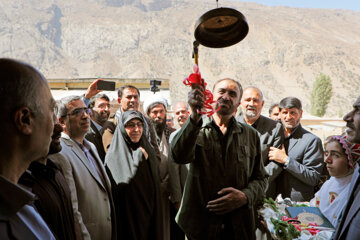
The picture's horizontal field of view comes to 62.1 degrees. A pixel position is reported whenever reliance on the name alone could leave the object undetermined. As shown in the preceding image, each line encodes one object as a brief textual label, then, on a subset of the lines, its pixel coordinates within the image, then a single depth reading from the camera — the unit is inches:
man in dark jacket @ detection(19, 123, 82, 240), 64.7
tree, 1665.8
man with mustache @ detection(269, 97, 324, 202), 131.4
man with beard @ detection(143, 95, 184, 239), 144.9
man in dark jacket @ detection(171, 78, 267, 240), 86.1
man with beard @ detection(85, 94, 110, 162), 167.0
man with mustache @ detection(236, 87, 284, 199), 136.1
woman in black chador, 126.4
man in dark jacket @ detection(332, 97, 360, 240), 55.1
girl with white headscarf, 95.0
